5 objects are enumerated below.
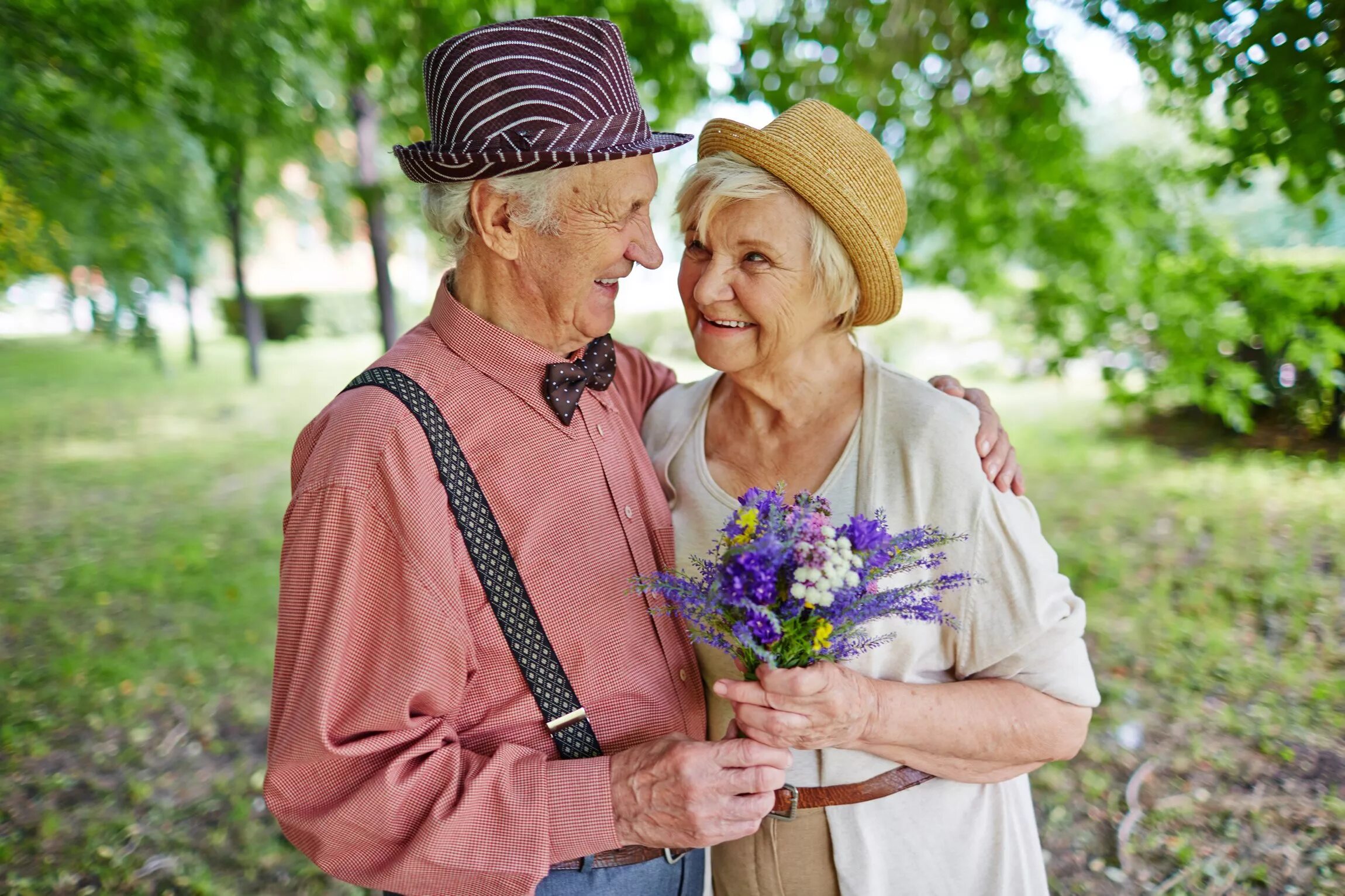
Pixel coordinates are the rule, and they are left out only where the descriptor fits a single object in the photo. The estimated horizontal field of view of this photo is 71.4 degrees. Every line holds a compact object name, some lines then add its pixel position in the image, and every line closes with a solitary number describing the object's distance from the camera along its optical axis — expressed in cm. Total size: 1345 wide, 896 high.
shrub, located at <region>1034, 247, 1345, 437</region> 460
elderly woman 196
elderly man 167
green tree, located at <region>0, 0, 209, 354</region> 492
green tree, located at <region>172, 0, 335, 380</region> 543
